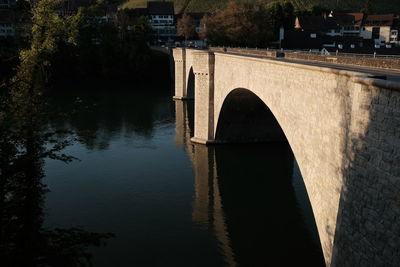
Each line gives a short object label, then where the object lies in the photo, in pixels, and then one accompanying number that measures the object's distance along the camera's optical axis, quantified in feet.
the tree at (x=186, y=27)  302.66
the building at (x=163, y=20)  371.15
